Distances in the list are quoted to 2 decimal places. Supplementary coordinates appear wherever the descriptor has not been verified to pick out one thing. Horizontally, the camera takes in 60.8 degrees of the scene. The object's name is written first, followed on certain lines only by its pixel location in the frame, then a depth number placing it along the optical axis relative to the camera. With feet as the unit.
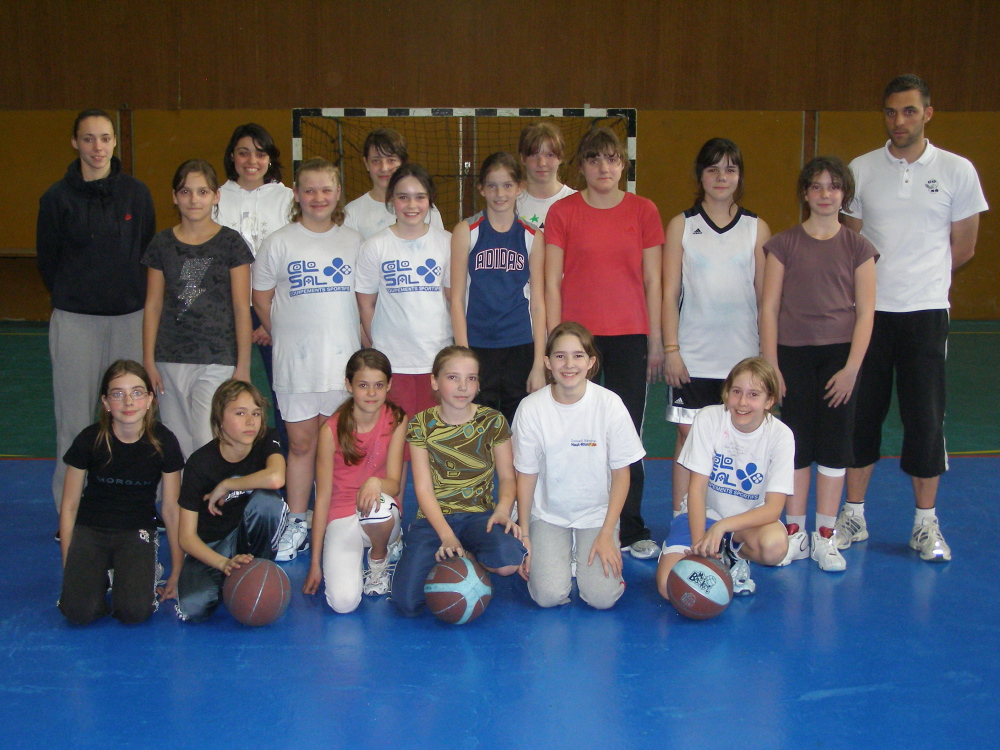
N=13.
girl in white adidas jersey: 13.21
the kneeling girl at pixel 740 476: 11.66
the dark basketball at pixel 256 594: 10.58
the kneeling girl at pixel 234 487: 11.47
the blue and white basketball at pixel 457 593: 10.68
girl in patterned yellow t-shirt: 11.56
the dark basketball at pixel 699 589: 10.73
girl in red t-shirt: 13.10
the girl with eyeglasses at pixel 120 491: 11.09
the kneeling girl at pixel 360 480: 11.79
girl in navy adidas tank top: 13.12
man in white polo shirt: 13.08
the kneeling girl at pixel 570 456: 11.64
